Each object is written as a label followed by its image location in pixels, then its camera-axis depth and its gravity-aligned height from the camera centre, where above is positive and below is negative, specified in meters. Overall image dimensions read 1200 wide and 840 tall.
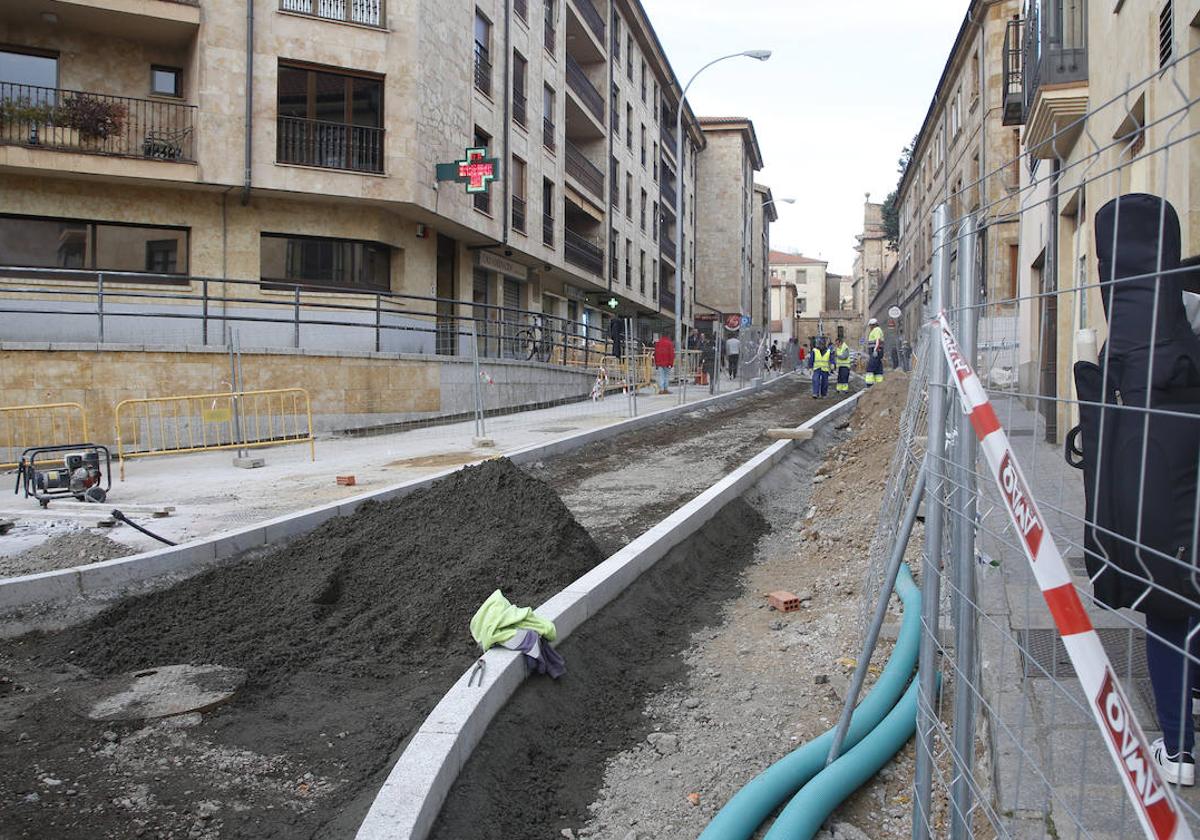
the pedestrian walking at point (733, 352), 31.05 +1.00
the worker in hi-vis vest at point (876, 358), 22.72 +0.62
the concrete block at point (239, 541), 6.92 -1.26
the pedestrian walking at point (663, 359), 24.62 +0.60
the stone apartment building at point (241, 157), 18.50 +4.68
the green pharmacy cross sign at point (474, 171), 21.23 +4.87
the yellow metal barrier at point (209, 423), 13.77 -0.71
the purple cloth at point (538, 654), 4.43 -1.35
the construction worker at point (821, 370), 24.19 +0.31
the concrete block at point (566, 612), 4.95 -1.27
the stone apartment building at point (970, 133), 27.72 +9.38
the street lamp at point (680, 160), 28.35 +6.86
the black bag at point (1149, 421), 2.48 -0.11
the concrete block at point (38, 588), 5.66 -1.34
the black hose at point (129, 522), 6.93 -1.11
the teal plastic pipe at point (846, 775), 3.16 -1.49
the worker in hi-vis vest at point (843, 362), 26.27 +0.57
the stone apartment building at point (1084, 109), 3.04 +2.70
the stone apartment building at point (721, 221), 57.59 +10.17
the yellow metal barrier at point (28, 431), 13.19 -0.78
